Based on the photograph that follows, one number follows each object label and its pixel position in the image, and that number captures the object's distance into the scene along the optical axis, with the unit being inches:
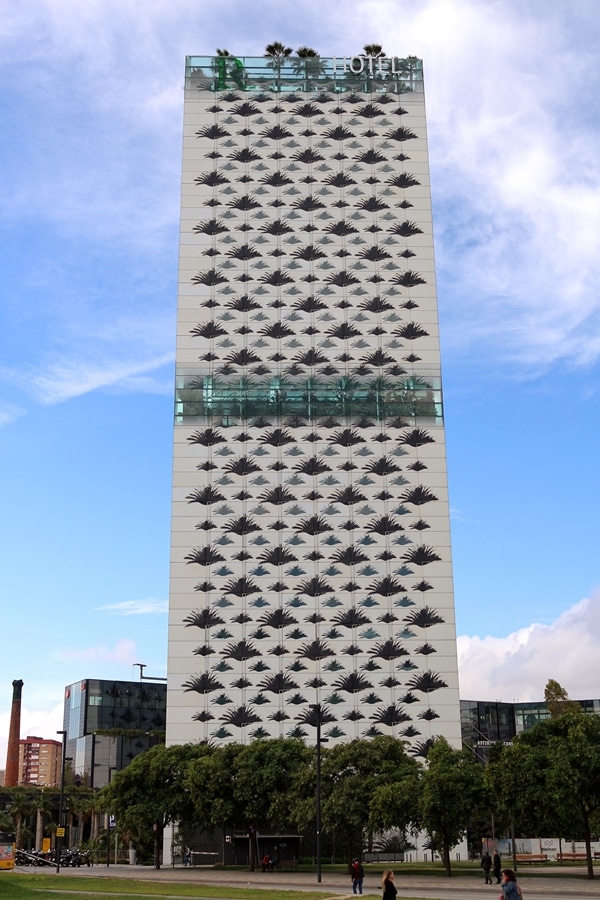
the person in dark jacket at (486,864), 1920.5
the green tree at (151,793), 2691.9
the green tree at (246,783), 2539.4
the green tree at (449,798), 2134.6
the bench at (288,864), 2632.4
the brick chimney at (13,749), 5698.8
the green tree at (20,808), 4526.8
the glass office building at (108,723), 5467.5
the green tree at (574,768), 1927.9
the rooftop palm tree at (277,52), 4261.8
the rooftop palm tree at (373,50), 4367.6
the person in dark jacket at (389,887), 1046.4
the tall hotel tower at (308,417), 3432.6
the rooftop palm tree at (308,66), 4207.7
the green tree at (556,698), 4311.0
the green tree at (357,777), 2297.0
